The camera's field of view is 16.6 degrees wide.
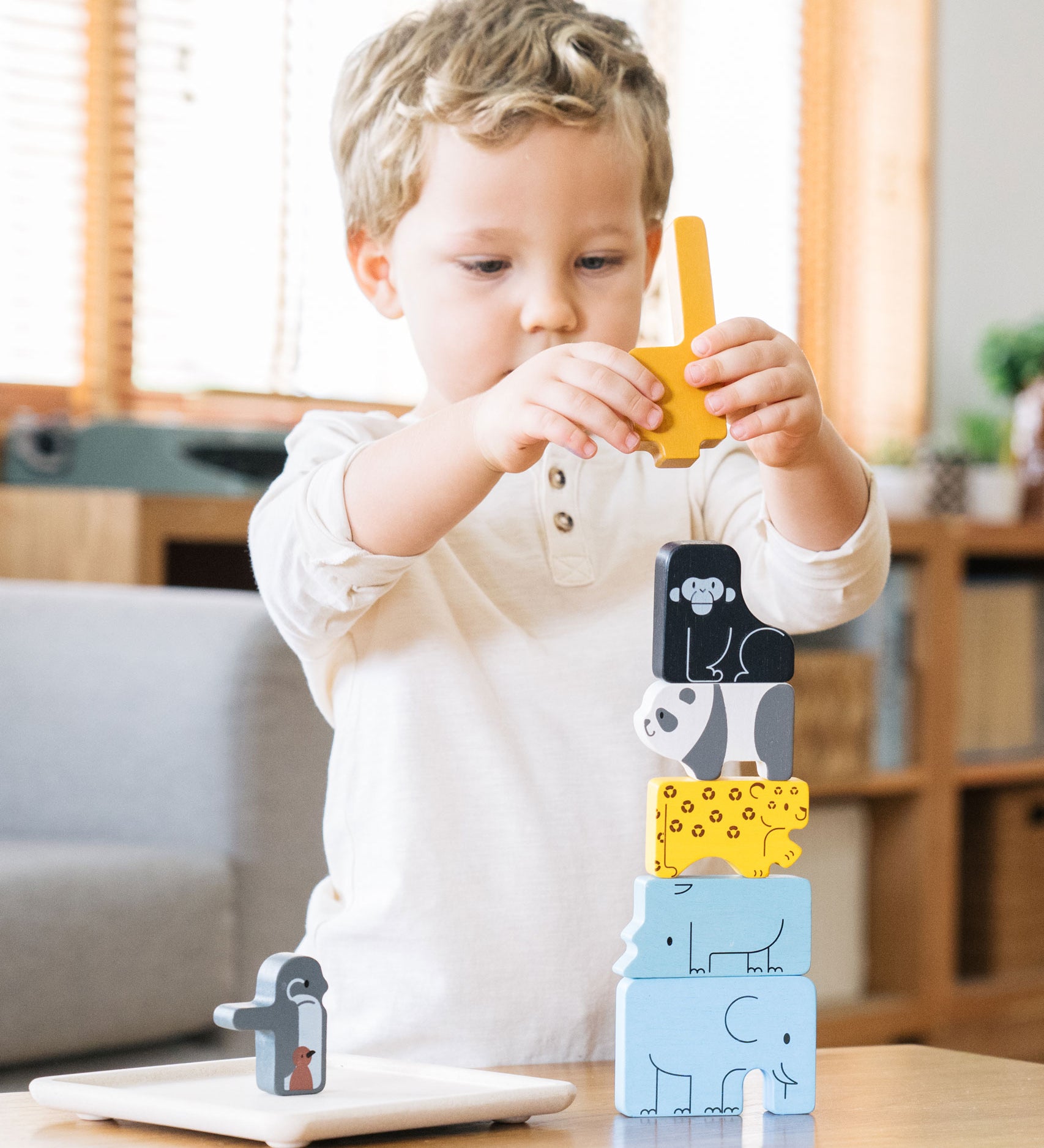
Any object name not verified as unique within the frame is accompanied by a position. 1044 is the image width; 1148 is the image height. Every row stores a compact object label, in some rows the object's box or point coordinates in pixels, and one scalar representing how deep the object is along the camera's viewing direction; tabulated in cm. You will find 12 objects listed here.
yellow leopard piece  145
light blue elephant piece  144
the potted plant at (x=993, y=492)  452
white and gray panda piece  146
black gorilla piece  146
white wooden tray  138
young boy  163
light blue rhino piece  144
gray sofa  230
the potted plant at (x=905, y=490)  443
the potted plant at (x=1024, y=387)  454
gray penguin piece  142
